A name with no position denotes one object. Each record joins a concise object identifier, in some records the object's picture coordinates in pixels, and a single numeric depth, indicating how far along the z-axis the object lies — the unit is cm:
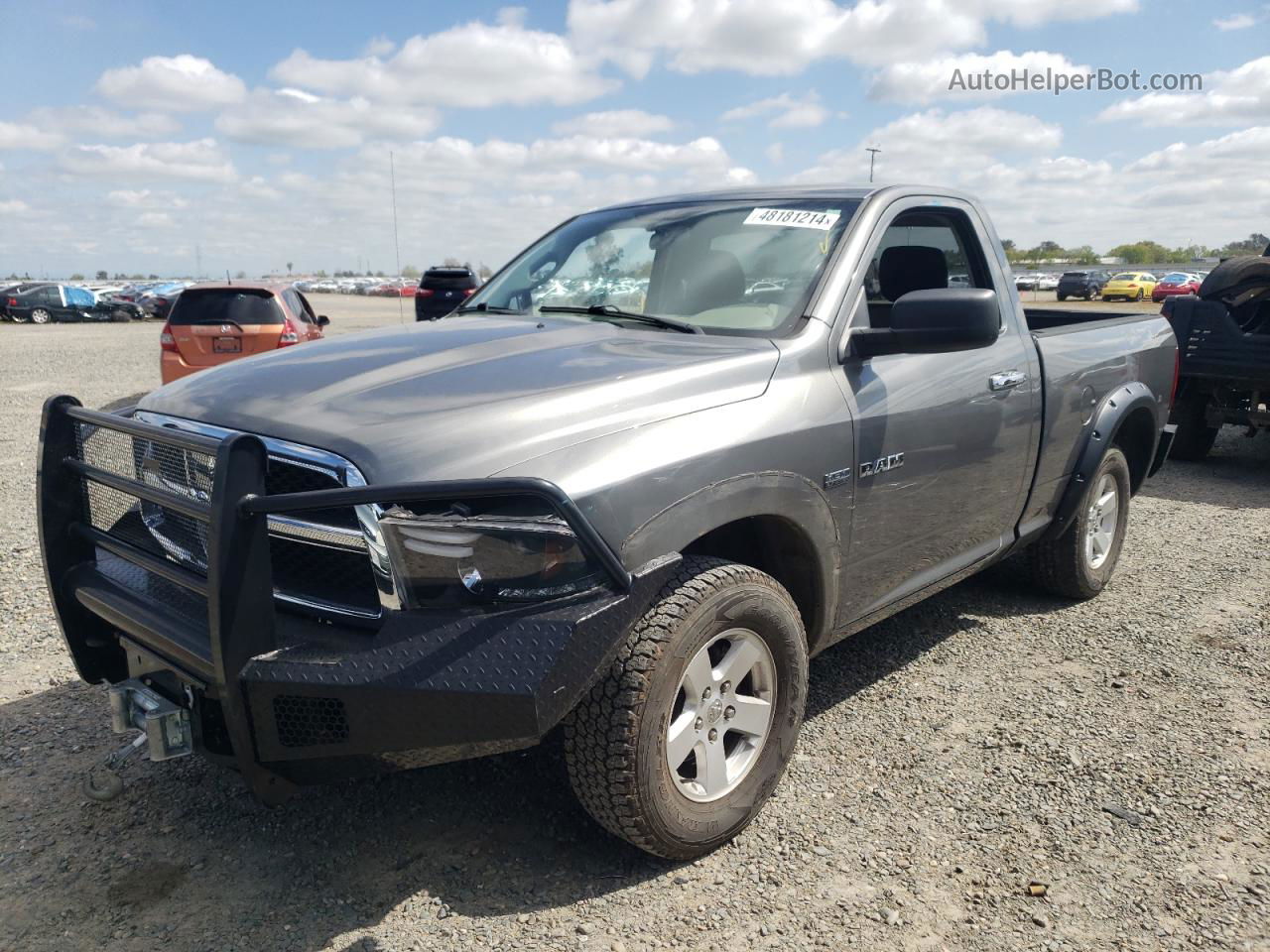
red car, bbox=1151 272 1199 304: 3972
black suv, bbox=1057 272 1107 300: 4506
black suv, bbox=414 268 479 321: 1784
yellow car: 4366
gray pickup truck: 223
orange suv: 1083
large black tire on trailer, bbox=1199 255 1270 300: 823
